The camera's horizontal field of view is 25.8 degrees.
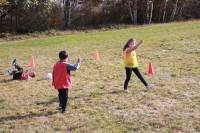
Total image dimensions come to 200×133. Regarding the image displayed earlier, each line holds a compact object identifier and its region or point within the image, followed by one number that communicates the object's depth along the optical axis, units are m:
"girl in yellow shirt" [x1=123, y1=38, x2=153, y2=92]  11.65
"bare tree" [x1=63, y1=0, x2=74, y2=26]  36.09
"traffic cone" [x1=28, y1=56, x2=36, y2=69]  16.74
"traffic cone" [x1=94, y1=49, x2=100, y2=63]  17.86
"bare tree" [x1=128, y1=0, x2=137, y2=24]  38.12
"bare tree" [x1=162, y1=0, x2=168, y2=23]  39.26
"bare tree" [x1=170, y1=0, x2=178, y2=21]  39.20
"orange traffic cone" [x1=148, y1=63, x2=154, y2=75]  14.13
